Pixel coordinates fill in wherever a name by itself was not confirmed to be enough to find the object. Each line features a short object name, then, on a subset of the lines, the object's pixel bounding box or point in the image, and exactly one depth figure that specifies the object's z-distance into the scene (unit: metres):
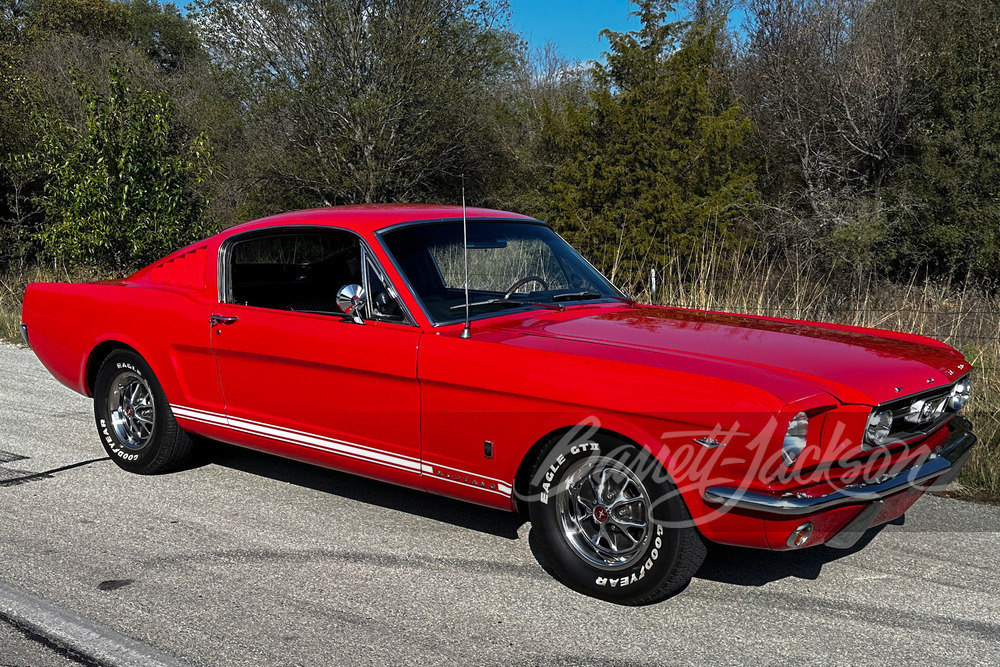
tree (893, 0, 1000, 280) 21.39
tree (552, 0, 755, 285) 22.09
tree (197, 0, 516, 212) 23.50
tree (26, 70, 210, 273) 13.41
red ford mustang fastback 3.48
